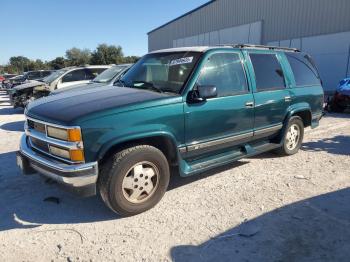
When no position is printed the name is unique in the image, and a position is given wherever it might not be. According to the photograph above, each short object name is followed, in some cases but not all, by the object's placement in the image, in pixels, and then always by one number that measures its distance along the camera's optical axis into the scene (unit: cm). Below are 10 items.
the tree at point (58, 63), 6598
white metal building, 1847
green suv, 349
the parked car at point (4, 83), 2633
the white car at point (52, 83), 1179
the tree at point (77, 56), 7086
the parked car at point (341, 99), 1130
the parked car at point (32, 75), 2156
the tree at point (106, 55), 6406
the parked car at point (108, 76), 908
